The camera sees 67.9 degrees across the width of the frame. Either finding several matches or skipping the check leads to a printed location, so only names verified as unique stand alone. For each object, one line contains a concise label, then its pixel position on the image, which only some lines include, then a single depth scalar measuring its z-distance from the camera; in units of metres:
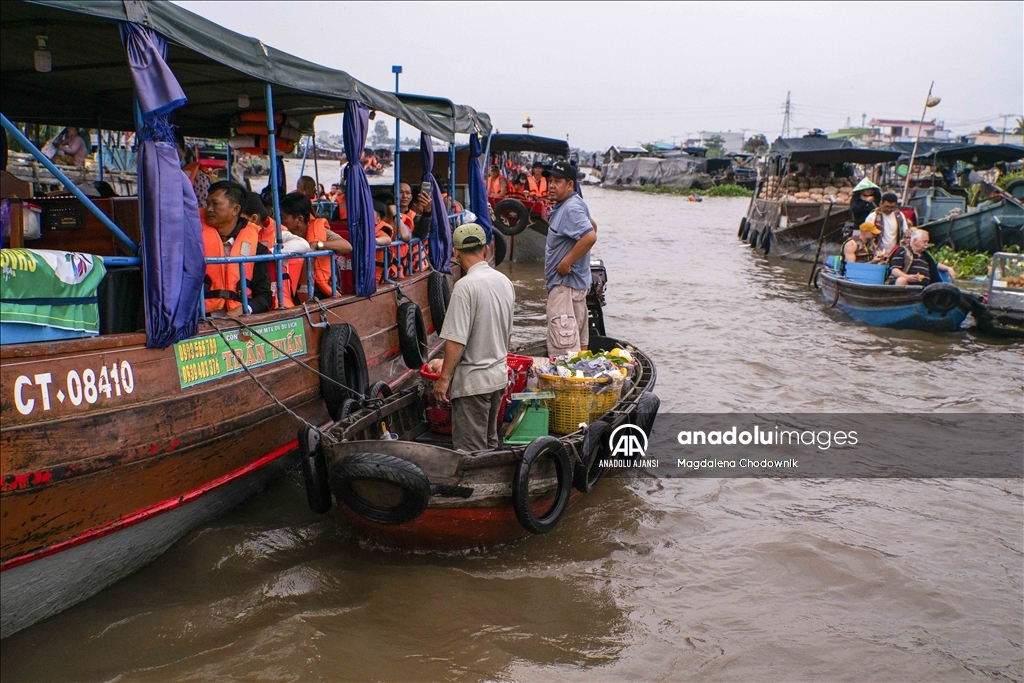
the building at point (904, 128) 70.69
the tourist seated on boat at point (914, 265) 10.74
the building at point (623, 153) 60.19
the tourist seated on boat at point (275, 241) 5.21
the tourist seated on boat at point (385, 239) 7.29
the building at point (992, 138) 44.38
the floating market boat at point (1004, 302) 10.37
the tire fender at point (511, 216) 14.46
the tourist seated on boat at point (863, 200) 13.51
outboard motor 8.41
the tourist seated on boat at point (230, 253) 4.69
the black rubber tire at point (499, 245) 12.63
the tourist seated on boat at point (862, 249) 11.52
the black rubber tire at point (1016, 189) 18.59
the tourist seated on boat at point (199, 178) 7.87
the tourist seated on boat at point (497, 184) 17.17
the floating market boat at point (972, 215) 15.94
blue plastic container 11.06
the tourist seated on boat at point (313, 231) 5.98
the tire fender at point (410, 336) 7.20
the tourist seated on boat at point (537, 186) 18.26
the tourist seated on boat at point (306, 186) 8.61
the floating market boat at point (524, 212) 14.58
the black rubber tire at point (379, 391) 5.38
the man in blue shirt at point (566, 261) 5.88
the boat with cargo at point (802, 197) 19.23
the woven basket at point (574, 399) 5.12
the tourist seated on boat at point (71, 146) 10.05
